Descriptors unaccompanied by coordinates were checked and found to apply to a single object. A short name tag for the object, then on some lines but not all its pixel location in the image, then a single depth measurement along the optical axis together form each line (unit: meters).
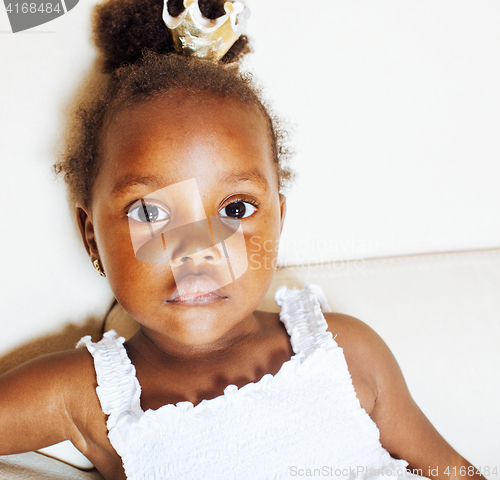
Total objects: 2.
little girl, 0.55
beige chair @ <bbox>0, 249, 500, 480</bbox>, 0.73
